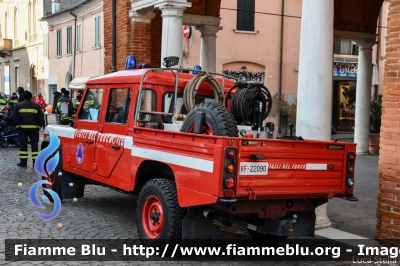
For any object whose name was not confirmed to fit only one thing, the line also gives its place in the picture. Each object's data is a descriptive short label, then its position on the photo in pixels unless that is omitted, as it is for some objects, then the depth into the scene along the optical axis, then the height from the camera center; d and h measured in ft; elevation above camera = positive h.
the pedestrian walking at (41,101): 85.19 -1.54
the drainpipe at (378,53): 89.10 +7.91
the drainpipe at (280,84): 81.84 +2.02
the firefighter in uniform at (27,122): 38.99 -2.30
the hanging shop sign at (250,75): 80.56 +3.18
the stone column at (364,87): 50.67 +1.15
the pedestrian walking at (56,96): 57.54 -0.46
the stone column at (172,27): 33.86 +4.32
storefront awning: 71.33 +1.26
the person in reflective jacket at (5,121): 53.29 -3.06
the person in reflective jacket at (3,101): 61.87 -1.23
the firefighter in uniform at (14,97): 70.40 -0.83
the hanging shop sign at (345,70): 91.45 +4.99
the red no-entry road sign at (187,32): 73.34 +8.76
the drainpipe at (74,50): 95.45 +7.72
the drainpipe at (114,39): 41.68 +4.24
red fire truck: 16.20 -2.14
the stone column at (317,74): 22.91 +1.03
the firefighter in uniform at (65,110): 29.39 -1.03
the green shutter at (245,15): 79.92 +12.20
